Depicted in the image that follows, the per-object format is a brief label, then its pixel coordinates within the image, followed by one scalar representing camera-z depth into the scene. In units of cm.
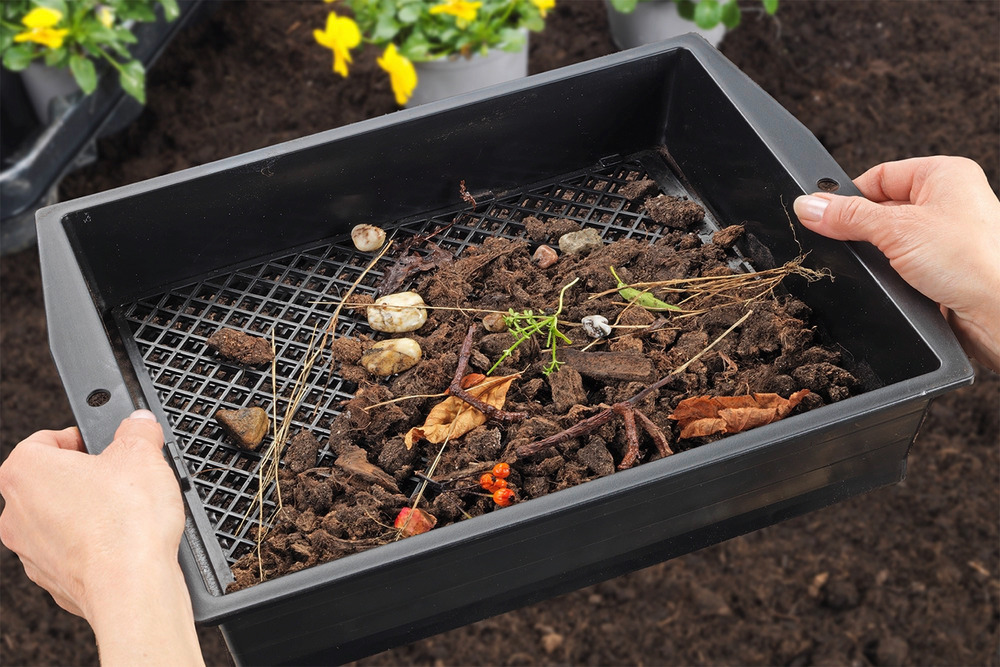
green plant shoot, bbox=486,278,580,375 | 107
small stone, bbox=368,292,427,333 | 114
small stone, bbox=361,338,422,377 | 110
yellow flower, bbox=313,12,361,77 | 175
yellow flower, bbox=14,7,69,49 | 167
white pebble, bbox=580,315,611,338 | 110
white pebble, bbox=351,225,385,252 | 122
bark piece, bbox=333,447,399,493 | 100
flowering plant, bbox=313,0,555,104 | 182
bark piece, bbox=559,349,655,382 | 105
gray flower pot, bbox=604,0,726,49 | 208
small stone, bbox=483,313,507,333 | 112
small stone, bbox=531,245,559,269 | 120
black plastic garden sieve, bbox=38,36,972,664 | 87
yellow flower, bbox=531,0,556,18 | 176
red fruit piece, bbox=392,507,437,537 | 96
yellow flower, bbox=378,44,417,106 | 168
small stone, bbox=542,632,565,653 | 153
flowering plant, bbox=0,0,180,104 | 179
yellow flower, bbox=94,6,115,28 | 186
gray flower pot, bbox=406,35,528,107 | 189
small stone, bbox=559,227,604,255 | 121
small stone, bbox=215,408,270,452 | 104
